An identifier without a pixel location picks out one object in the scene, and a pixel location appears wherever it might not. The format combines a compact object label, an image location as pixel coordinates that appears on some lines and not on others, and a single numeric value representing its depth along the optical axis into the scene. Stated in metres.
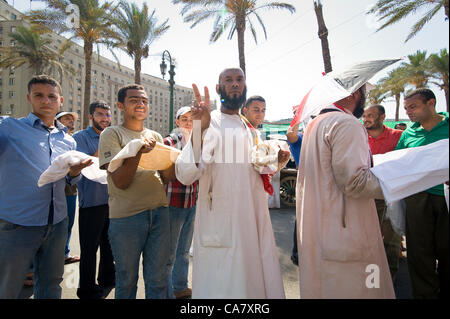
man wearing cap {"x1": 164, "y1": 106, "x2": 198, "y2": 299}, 2.81
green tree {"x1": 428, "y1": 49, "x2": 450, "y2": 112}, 16.17
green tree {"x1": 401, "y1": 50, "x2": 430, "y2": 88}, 18.25
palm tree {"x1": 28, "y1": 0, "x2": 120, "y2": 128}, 12.23
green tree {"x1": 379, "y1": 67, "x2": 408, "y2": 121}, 19.16
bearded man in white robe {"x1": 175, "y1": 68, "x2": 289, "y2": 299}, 1.69
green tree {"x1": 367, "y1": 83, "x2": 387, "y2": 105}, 22.08
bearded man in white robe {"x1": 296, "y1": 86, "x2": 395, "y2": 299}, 1.63
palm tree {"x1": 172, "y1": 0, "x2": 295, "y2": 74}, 11.16
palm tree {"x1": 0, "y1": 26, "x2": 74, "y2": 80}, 21.99
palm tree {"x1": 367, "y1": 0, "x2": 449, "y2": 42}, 9.25
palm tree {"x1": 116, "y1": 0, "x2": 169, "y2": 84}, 14.02
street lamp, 11.32
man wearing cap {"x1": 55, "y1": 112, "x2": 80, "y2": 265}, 3.02
